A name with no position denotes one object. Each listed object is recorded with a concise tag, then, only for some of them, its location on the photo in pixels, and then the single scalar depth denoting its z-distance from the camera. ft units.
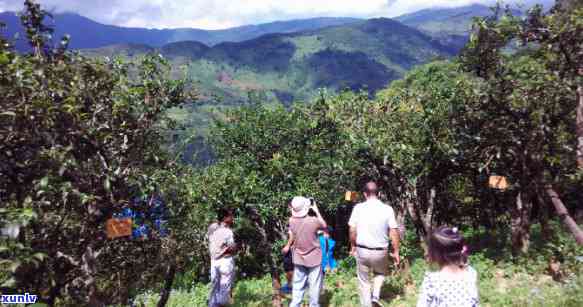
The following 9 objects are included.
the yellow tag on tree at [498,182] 30.09
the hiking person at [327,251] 39.32
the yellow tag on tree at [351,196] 37.80
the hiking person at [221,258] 26.08
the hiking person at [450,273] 13.19
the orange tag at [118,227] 17.49
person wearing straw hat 23.85
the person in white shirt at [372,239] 23.30
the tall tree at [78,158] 15.60
